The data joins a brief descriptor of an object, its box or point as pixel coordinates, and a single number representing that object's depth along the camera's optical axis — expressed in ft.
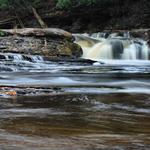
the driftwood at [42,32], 76.38
